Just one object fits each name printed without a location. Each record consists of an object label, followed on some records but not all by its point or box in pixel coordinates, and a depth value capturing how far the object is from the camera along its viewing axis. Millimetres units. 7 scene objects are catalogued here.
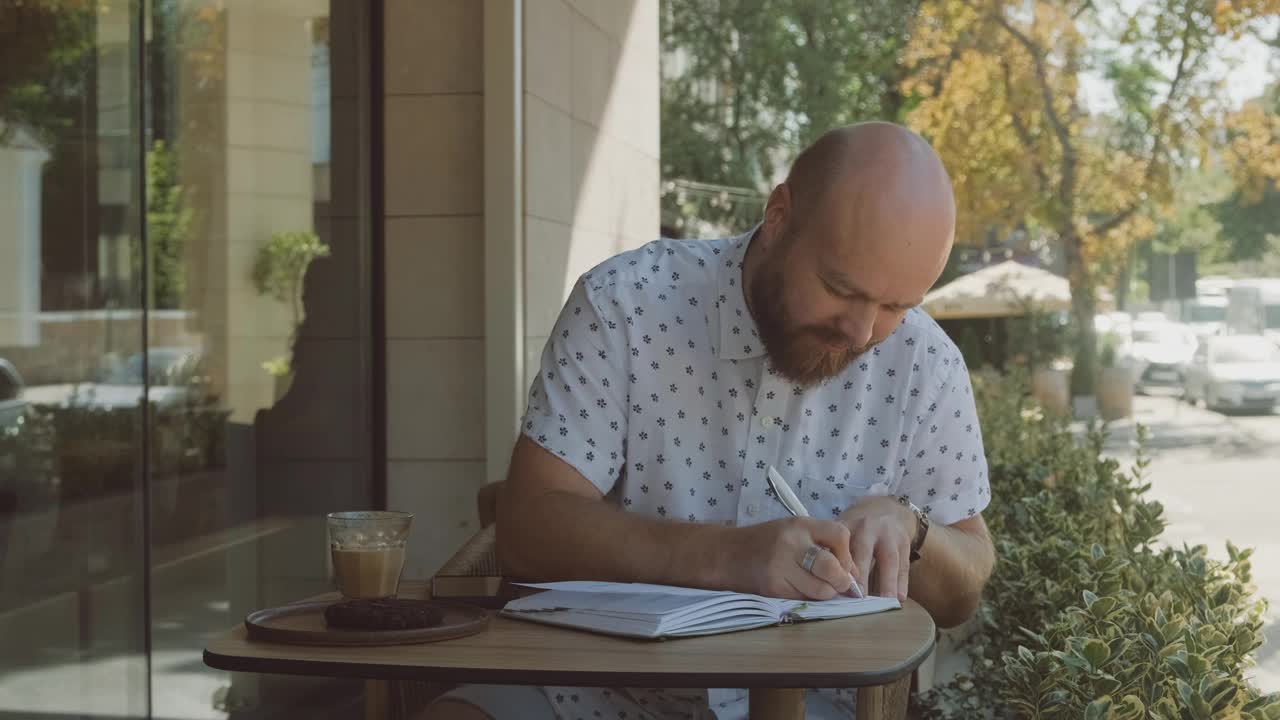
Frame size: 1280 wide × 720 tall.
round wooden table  1297
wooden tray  1418
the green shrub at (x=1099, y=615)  1779
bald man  1772
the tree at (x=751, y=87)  18422
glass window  3059
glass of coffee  1637
